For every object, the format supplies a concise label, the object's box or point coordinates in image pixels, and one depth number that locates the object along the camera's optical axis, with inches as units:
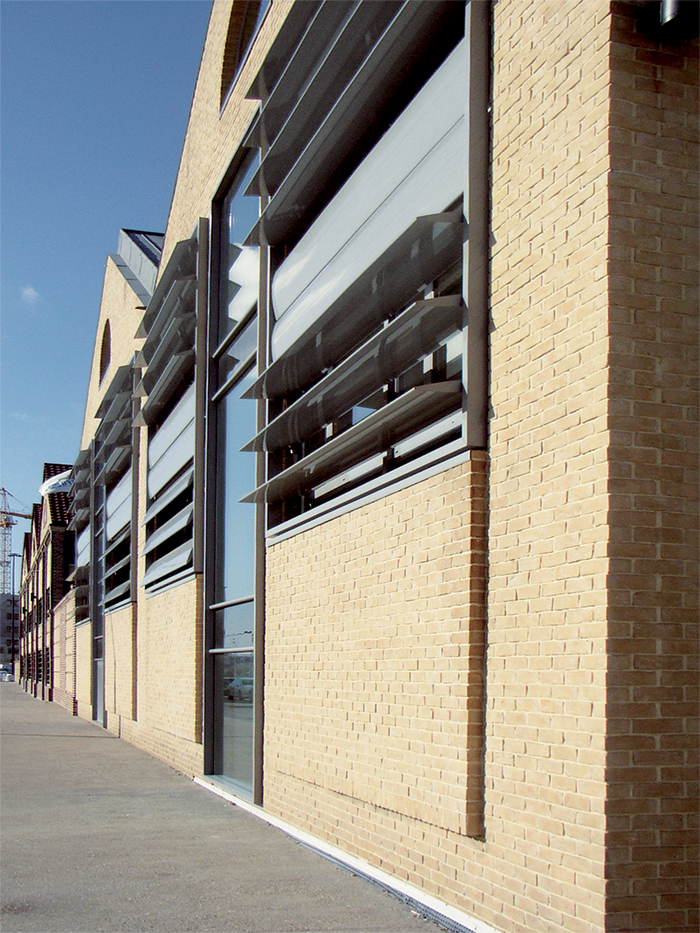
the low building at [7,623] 7149.1
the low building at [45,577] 1736.0
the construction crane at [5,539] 7440.9
